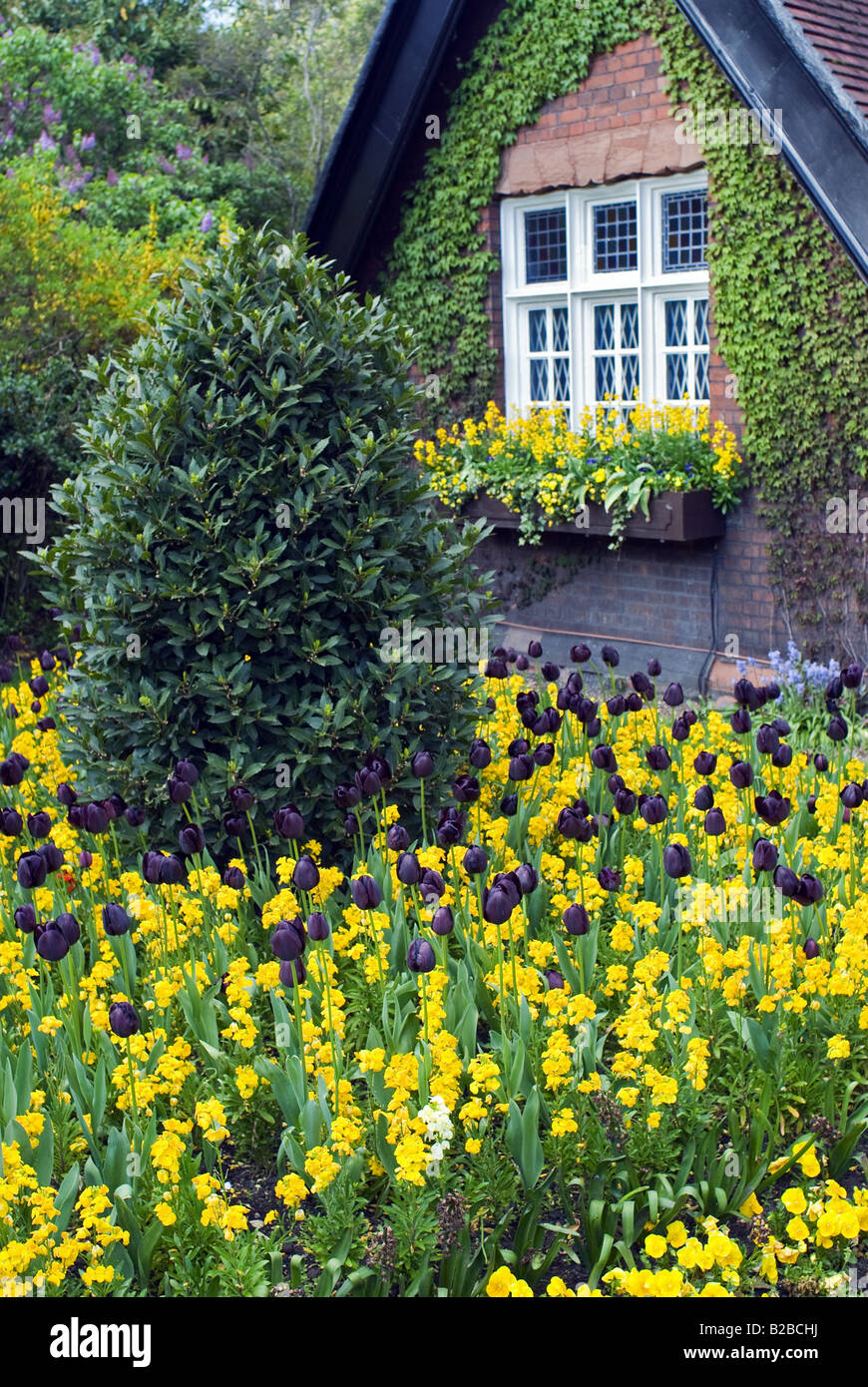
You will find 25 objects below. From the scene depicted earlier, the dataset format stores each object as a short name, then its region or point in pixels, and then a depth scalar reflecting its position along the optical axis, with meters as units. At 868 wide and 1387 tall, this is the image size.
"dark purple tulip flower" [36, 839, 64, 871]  3.96
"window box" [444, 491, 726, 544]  9.12
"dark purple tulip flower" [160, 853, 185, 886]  3.94
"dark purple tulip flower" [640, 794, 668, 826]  4.41
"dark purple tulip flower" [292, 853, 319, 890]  3.68
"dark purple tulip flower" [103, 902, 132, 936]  3.72
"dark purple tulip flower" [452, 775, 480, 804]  4.71
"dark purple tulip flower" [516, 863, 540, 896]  3.75
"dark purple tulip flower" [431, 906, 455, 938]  3.38
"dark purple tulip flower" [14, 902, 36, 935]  3.64
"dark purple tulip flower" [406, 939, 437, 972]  3.22
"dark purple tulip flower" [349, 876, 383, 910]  3.53
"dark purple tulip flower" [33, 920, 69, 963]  3.47
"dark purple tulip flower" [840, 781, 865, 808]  4.31
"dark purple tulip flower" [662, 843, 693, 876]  3.90
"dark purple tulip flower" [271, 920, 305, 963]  3.33
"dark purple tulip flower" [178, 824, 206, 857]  4.20
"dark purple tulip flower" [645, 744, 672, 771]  4.90
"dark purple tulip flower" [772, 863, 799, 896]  3.62
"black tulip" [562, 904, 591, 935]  3.58
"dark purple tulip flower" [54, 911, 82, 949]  3.57
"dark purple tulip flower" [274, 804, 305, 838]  4.23
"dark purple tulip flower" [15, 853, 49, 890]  3.79
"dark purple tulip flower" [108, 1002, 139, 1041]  3.25
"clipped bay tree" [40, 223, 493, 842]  4.93
